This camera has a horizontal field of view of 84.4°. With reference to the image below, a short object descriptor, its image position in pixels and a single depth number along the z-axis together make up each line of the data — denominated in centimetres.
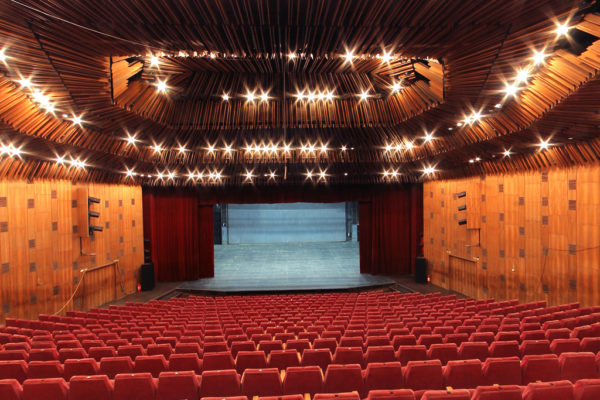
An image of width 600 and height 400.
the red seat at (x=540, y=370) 351
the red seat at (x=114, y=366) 407
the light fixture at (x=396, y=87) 874
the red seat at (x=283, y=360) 424
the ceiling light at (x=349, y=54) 557
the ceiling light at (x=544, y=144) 871
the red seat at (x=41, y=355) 457
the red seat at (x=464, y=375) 347
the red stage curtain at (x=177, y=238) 1700
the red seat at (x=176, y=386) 327
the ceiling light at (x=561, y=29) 446
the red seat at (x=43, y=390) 316
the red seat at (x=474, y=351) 429
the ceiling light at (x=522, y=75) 604
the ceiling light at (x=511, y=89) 657
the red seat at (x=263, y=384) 338
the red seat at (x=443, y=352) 426
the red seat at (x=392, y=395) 260
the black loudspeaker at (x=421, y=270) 1600
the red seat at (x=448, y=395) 256
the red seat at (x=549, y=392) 263
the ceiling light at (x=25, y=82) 604
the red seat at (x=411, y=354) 425
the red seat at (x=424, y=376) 344
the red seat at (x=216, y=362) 412
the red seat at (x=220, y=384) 335
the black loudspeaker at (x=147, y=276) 1532
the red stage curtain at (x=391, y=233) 1798
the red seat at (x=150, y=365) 405
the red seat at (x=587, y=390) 259
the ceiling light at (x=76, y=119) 780
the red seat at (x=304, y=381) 341
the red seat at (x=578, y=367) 345
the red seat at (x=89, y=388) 322
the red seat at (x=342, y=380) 340
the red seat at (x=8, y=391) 312
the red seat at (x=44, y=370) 396
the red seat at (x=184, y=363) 412
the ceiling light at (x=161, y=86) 881
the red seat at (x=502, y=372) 347
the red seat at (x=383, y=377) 342
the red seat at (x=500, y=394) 262
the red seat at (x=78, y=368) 402
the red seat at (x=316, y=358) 416
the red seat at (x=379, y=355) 424
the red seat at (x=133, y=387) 325
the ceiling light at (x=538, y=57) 530
